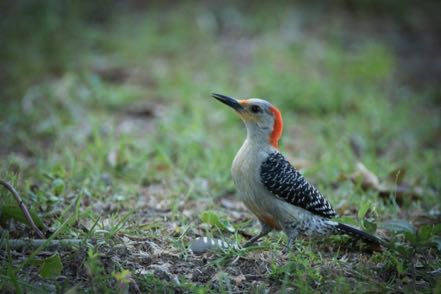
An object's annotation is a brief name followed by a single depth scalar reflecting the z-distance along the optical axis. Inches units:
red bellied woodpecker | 343.9
